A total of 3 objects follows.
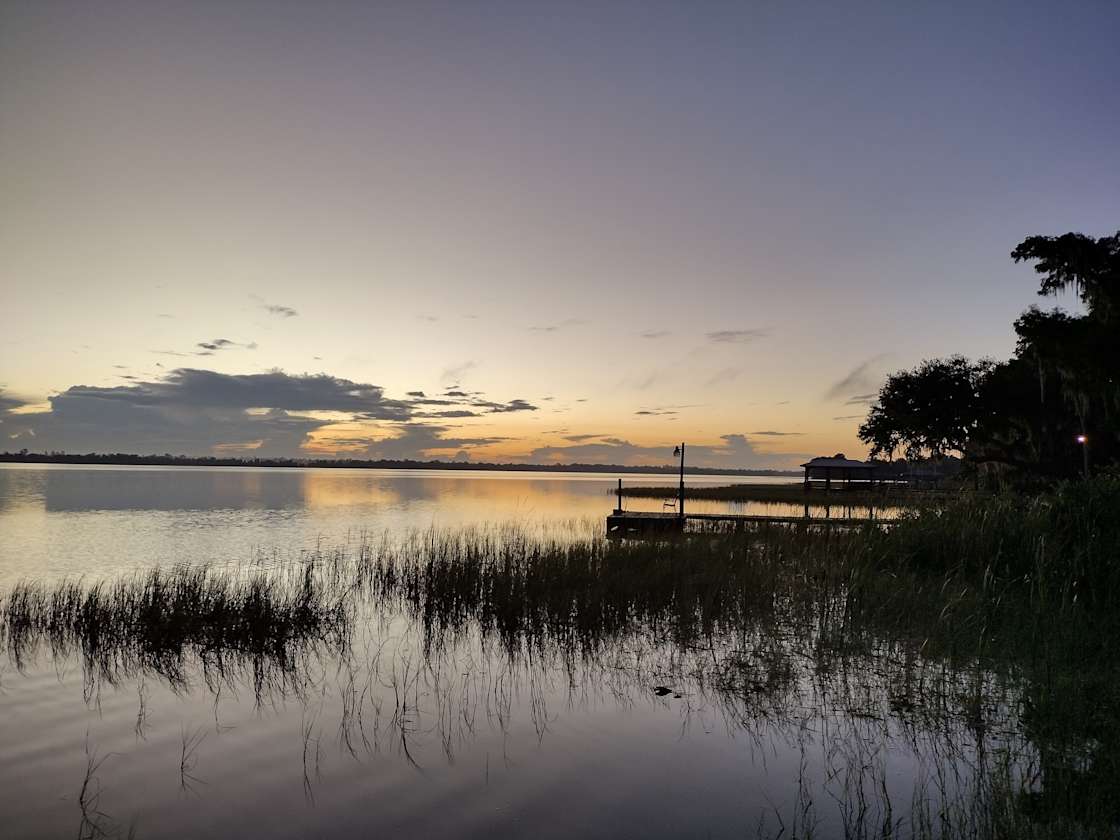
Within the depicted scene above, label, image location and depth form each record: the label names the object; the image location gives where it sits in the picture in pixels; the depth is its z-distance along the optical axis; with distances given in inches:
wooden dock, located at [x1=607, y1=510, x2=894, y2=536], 1199.9
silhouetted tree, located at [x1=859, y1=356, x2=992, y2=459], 1718.8
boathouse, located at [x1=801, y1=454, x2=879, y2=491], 2632.9
